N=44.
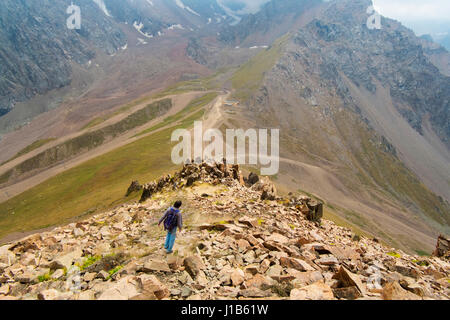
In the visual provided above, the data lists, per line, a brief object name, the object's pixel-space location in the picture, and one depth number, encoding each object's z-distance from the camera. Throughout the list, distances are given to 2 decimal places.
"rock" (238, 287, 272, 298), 9.46
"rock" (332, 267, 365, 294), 9.83
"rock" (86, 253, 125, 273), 12.59
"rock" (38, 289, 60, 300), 9.36
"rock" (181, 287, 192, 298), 9.79
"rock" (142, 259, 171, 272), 11.41
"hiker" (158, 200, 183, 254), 13.96
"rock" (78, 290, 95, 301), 9.62
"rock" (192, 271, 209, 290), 10.31
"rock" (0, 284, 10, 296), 11.47
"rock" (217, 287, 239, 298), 9.71
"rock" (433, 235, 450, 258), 21.56
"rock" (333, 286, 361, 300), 9.33
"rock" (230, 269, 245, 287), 10.45
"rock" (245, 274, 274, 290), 10.12
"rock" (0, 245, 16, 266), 15.78
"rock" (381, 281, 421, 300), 8.85
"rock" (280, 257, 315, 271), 11.68
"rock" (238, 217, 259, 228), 18.00
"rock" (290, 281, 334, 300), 9.10
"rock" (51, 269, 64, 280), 12.73
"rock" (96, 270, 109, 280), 11.45
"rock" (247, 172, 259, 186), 41.97
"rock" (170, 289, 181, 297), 9.86
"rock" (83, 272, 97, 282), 11.47
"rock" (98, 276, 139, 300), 9.24
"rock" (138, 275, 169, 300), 9.52
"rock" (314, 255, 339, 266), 12.79
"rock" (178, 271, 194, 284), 10.73
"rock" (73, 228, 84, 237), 20.83
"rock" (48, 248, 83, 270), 13.53
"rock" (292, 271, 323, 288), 10.40
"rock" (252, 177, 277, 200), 26.39
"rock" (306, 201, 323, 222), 24.45
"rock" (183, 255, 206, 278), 11.25
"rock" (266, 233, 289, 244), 15.25
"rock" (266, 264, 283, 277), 11.20
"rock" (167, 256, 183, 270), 11.72
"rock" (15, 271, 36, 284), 12.54
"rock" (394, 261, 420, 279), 13.20
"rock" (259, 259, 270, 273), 11.61
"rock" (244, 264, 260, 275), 11.37
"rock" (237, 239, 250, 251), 13.85
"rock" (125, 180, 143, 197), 62.76
